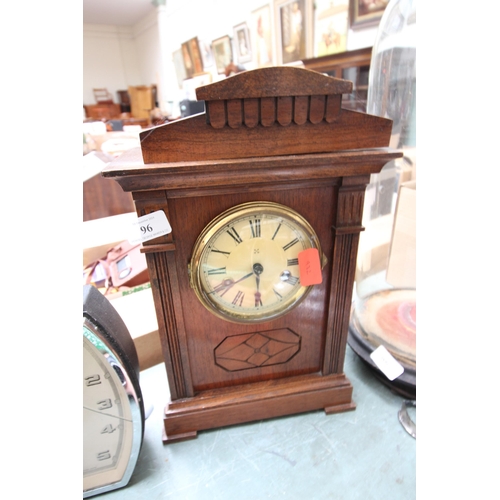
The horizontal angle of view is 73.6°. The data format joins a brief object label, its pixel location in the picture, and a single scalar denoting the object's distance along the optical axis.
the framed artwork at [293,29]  2.18
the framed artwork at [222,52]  3.38
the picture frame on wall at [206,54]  3.84
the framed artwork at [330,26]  1.92
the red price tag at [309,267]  0.62
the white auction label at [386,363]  0.72
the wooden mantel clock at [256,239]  0.51
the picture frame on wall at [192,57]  4.02
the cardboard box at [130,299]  0.89
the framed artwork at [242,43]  2.99
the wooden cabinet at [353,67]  1.62
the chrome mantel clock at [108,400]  0.51
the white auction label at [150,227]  0.53
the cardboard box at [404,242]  0.85
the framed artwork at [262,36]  2.61
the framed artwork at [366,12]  1.71
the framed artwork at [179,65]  4.54
